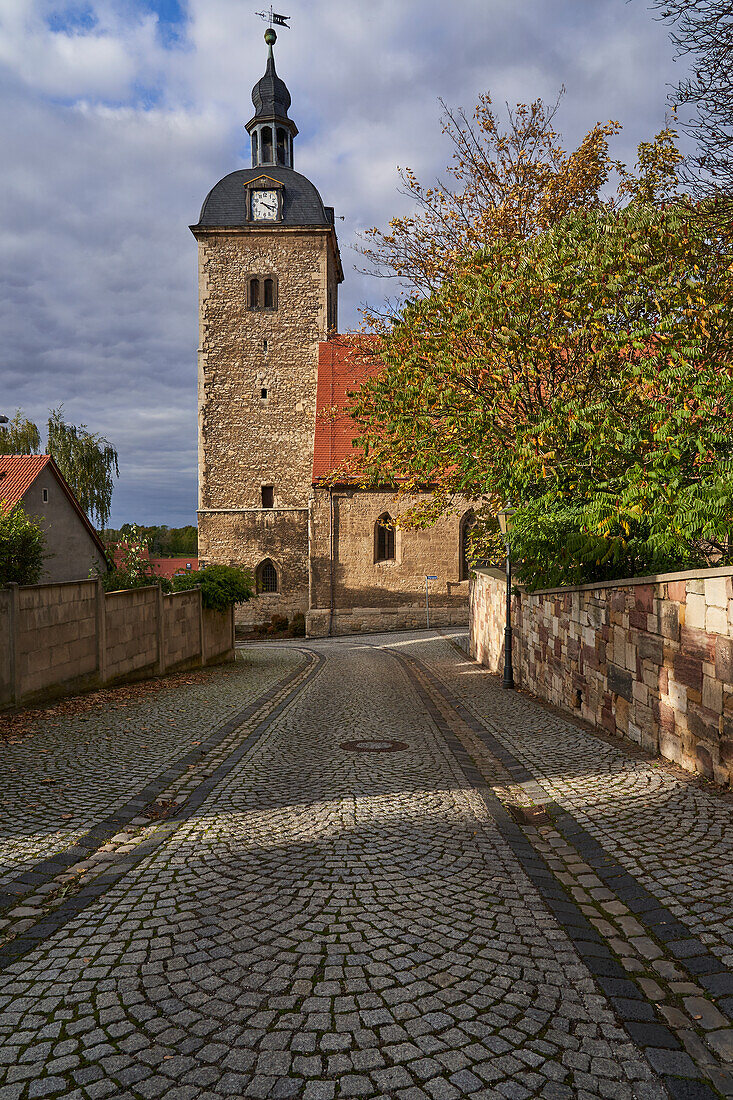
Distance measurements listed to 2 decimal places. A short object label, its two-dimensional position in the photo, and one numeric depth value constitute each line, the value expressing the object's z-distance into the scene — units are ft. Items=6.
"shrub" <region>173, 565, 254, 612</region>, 57.77
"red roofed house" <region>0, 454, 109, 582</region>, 87.71
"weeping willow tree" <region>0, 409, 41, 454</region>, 128.16
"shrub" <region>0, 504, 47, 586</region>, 40.01
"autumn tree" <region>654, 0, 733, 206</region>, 20.75
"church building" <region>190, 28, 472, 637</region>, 115.24
